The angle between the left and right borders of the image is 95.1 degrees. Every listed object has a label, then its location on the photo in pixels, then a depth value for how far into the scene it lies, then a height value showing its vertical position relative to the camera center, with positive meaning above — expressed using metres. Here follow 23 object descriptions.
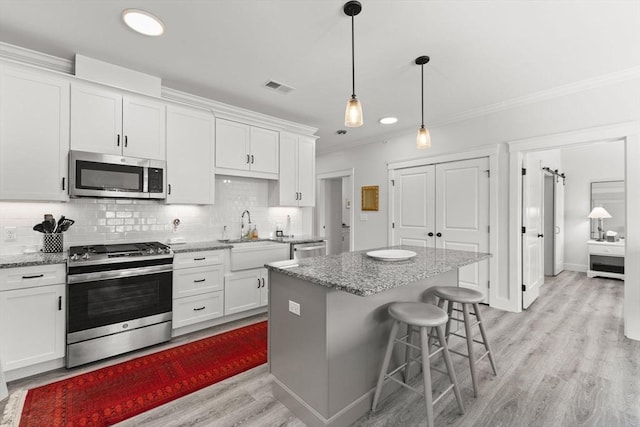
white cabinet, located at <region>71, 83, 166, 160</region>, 2.64 +0.90
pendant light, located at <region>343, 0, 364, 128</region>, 1.95 +0.74
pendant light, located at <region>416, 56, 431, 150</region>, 2.62 +0.72
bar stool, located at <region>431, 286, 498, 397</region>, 2.06 -0.65
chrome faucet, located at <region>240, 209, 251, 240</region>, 4.14 -0.18
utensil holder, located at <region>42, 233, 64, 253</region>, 2.64 -0.25
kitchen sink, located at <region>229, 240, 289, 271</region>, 3.44 -0.47
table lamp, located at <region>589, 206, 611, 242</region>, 5.45 +0.02
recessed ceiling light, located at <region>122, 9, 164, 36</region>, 2.01 +1.39
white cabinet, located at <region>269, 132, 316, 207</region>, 4.24 +0.64
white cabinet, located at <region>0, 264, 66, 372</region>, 2.17 -0.77
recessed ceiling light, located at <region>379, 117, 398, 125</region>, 4.24 +1.41
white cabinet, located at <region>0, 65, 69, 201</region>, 2.34 +0.67
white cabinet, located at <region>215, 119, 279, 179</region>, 3.61 +0.86
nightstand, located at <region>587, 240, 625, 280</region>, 5.21 -0.79
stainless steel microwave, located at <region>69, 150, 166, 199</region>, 2.62 +0.38
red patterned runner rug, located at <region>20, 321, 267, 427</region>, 1.89 -1.28
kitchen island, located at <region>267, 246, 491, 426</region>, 1.70 -0.73
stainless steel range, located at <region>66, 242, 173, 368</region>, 2.41 -0.75
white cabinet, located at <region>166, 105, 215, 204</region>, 3.20 +0.68
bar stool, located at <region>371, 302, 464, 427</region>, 1.65 -0.72
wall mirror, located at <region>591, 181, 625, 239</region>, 5.46 +0.27
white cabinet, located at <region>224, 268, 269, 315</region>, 3.40 -0.91
